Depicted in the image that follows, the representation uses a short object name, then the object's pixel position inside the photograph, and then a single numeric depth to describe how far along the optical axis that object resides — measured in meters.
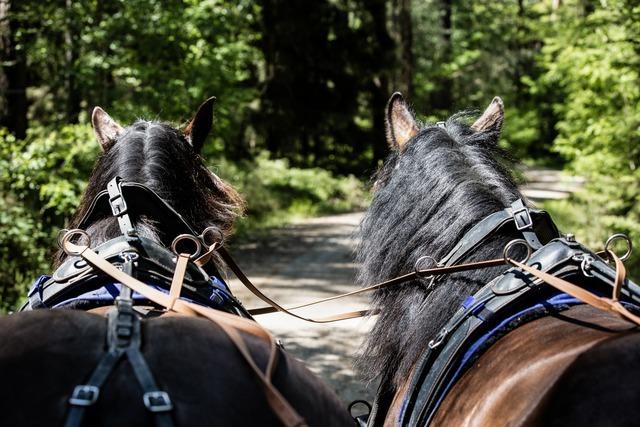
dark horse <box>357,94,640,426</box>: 1.62
